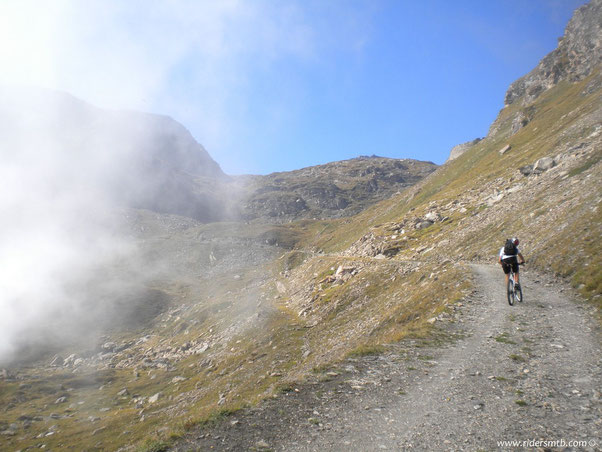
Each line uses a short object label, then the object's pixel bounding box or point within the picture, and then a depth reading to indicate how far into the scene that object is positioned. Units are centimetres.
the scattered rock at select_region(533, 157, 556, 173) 5542
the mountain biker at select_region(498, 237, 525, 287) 1906
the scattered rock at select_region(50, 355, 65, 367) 9339
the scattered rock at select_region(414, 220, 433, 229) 6450
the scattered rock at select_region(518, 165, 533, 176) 6014
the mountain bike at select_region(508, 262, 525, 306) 1917
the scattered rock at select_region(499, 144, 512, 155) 10506
